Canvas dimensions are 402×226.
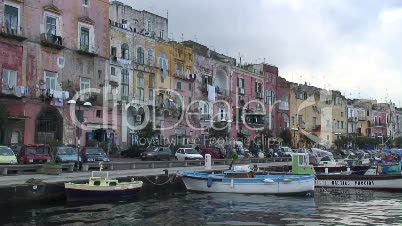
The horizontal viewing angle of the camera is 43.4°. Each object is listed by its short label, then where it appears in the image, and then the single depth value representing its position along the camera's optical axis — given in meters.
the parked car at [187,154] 46.72
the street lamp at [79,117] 45.77
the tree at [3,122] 38.59
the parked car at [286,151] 60.47
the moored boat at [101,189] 24.22
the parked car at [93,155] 35.88
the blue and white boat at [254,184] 29.92
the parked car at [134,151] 48.88
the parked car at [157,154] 45.69
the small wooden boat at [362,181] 33.34
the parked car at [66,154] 33.75
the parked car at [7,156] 30.75
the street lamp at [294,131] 76.44
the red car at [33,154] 33.00
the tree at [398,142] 103.44
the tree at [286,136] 77.12
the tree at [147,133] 52.25
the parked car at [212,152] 51.03
